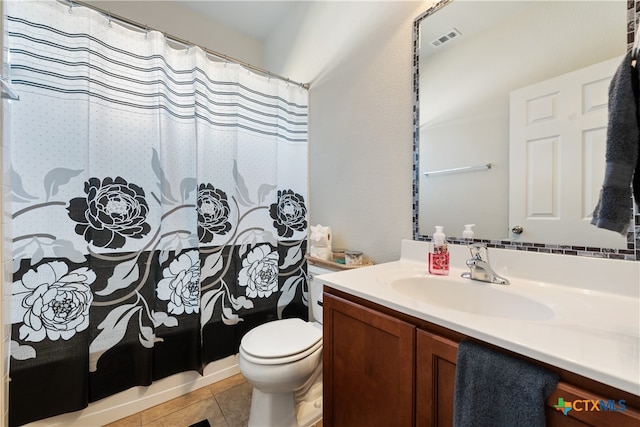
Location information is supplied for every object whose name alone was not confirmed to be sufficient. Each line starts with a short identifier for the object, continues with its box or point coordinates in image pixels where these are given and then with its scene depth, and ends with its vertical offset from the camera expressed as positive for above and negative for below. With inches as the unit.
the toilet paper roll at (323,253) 61.0 -9.6
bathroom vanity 16.7 -11.6
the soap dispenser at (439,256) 39.3 -6.6
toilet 42.8 -27.1
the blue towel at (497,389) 17.8 -13.4
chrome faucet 35.0 -7.6
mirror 30.7 +14.9
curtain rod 44.9 +37.0
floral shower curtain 42.8 +1.1
